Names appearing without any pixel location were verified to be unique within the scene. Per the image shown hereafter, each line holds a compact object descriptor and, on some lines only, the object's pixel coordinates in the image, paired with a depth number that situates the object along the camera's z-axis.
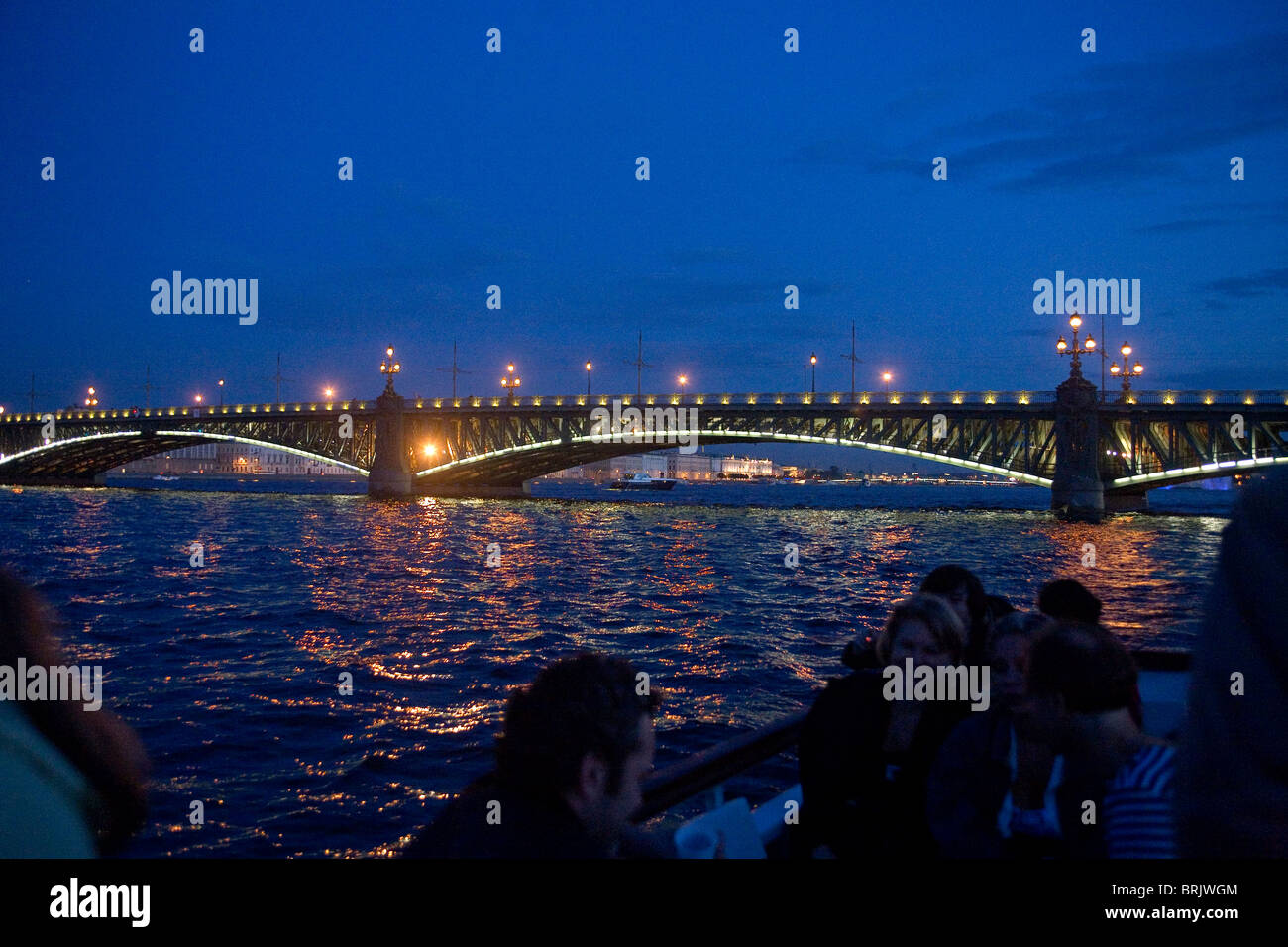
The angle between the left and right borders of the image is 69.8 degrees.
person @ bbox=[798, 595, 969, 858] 4.13
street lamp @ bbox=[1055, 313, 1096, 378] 46.00
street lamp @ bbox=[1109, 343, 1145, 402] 66.38
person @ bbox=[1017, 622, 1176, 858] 2.86
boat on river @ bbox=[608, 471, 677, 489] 170.00
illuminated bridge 54.09
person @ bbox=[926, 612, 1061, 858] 3.32
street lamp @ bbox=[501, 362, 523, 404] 81.38
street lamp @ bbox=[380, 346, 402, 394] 77.75
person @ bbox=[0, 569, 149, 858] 1.31
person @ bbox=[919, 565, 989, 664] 5.45
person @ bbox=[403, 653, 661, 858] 2.27
